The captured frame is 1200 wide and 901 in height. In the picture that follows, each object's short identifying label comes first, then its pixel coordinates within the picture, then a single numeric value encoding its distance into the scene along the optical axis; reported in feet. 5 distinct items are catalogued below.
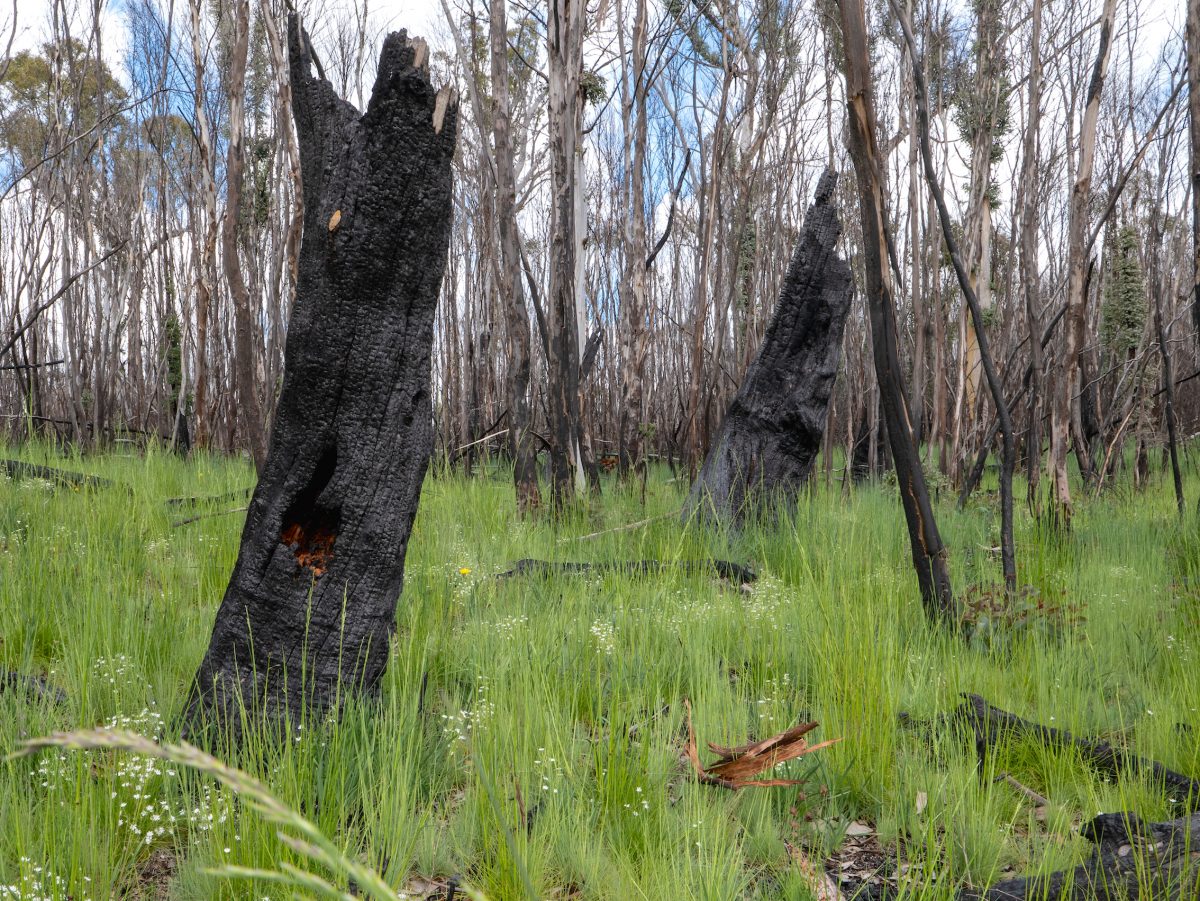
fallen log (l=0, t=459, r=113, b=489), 16.76
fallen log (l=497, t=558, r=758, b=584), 12.71
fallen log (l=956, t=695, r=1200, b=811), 7.16
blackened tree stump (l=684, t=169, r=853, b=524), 17.03
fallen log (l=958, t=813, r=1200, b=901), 5.26
